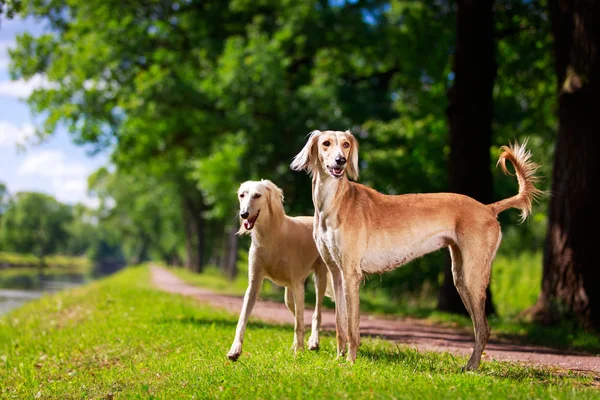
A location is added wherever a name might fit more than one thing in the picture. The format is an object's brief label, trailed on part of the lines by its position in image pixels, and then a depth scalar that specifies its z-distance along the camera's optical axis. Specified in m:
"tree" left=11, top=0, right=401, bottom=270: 20.41
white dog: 7.07
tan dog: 6.38
